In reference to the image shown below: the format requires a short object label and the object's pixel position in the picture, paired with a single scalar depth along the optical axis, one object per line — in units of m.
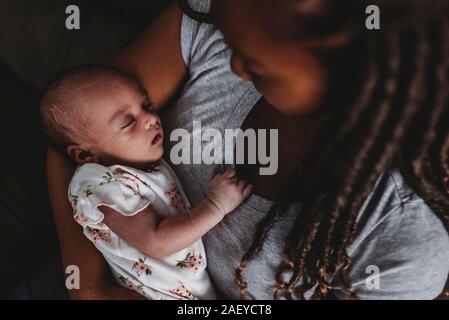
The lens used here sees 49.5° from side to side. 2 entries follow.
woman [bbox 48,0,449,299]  0.43
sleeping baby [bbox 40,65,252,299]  0.67
